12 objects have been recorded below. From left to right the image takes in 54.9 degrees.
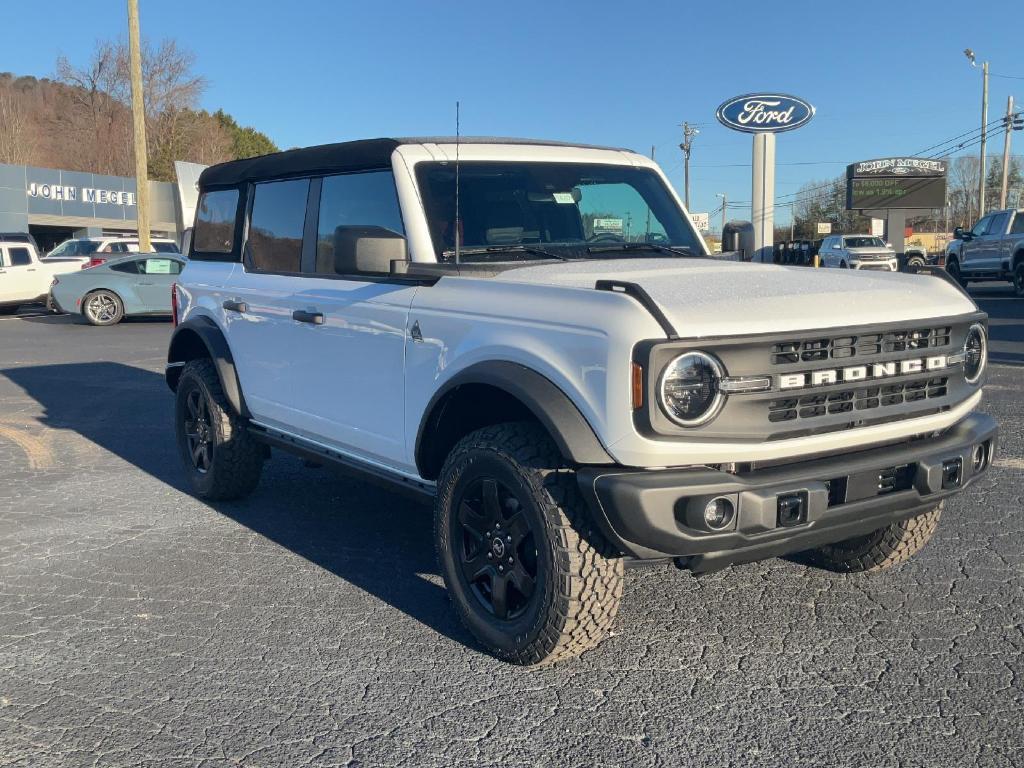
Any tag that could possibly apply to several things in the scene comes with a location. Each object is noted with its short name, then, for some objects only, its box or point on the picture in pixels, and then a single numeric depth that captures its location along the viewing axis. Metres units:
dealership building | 37.44
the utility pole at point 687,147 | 69.50
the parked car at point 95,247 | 24.02
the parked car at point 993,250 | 22.42
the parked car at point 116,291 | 18.97
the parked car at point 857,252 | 31.02
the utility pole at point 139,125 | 24.52
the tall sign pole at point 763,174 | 28.08
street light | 49.88
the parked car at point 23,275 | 21.27
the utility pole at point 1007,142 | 52.72
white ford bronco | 3.11
